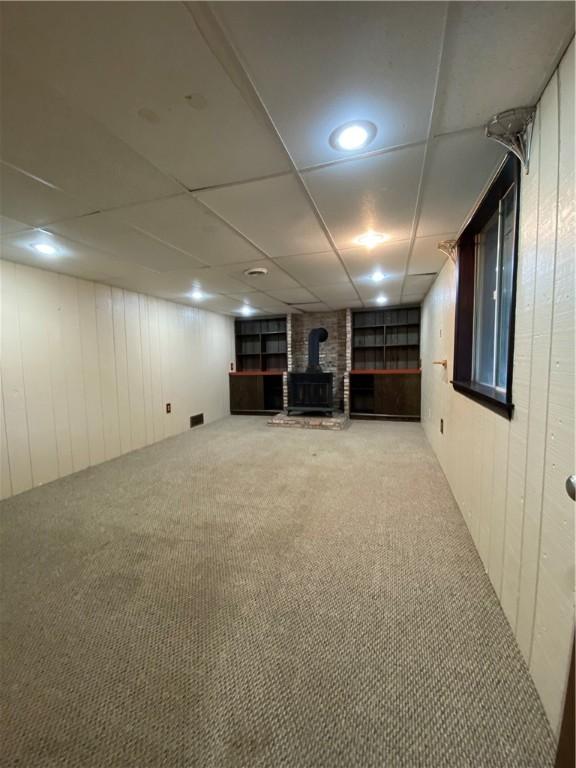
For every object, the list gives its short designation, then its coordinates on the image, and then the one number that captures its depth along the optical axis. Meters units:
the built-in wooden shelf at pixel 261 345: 6.40
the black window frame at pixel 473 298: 1.29
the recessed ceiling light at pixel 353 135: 1.15
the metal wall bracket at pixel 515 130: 1.10
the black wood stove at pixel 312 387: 5.44
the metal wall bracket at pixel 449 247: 2.38
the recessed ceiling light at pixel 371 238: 2.20
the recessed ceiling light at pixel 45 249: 2.29
